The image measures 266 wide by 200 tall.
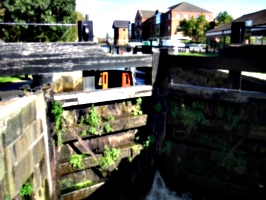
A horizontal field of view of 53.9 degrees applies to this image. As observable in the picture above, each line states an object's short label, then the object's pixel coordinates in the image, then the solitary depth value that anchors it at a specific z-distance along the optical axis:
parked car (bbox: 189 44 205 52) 27.69
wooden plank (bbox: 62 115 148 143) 6.43
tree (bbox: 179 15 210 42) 47.69
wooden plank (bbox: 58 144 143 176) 6.49
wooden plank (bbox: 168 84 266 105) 6.21
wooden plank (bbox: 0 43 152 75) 5.60
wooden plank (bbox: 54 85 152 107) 6.28
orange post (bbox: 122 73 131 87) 8.70
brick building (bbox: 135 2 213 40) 64.75
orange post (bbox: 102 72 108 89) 8.45
